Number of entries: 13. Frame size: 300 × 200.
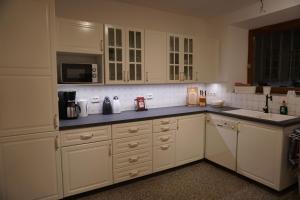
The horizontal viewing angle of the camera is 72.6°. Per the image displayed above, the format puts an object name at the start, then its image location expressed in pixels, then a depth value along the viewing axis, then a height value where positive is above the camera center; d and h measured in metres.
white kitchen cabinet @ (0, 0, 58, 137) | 1.85 +0.20
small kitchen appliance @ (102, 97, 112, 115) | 2.87 -0.26
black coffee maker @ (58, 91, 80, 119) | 2.50 -0.21
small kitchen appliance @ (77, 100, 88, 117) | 2.66 -0.24
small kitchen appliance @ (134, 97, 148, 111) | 3.17 -0.24
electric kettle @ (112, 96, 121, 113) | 2.93 -0.24
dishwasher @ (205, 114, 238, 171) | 2.84 -0.77
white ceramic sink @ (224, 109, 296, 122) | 2.67 -0.37
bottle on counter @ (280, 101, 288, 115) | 2.81 -0.28
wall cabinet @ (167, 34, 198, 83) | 3.18 +0.48
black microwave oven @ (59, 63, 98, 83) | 2.42 +0.19
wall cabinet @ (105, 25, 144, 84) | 2.64 +0.45
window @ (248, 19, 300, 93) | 3.05 +0.53
